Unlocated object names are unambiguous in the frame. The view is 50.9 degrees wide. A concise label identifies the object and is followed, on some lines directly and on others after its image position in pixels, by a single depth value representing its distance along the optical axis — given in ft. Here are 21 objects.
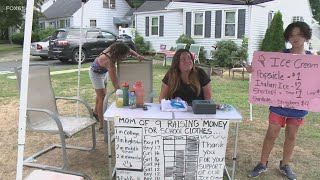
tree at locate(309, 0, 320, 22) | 145.07
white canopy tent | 7.13
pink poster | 10.52
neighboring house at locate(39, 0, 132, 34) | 86.79
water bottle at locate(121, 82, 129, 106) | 10.66
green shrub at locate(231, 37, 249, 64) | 45.01
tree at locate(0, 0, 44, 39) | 72.69
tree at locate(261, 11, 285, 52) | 44.48
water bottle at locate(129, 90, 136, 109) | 10.68
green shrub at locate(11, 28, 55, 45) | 80.96
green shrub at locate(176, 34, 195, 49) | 51.56
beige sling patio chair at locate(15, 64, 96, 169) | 11.48
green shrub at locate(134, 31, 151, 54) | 59.06
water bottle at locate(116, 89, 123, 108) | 10.77
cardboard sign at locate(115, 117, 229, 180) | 9.86
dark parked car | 45.09
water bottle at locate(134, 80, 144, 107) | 10.80
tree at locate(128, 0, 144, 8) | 112.82
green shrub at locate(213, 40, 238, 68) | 45.01
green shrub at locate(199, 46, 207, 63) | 50.31
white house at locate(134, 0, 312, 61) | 48.34
